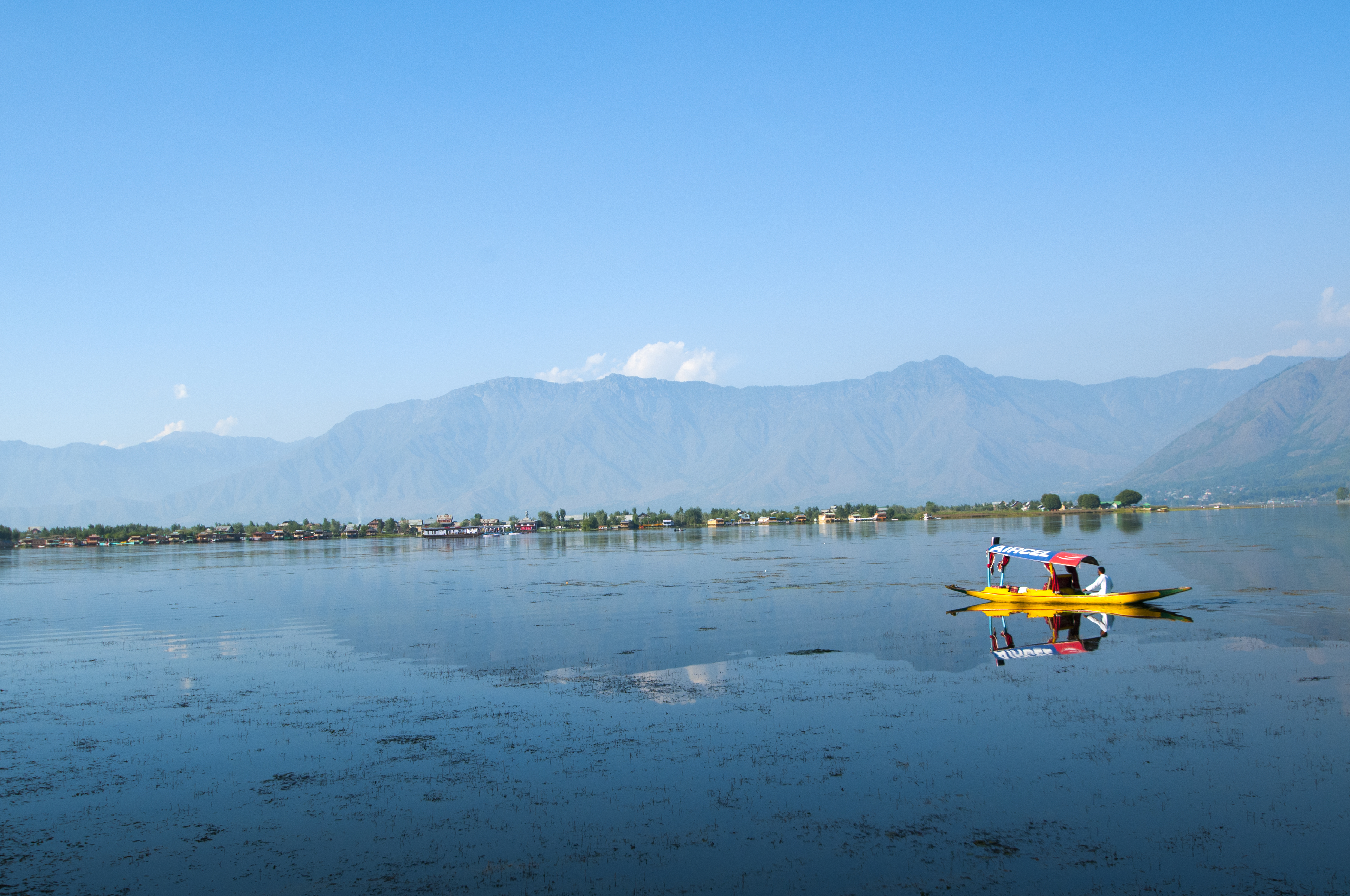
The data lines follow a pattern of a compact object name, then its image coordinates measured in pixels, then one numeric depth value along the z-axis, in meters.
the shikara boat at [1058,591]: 40.00
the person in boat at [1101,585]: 40.66
